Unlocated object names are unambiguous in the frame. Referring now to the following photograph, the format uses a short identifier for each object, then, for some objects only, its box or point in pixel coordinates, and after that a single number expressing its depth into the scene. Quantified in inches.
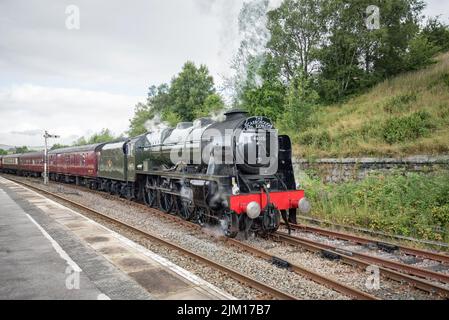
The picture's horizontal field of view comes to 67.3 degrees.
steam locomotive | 324.5
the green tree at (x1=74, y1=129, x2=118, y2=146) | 2609.3
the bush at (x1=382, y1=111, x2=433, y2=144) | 481.1
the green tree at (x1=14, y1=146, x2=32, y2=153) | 4768.2
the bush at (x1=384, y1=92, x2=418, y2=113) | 628.8
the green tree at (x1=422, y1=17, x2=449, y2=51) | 1081.4
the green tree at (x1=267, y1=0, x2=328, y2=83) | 963.3
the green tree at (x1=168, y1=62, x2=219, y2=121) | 1648.6
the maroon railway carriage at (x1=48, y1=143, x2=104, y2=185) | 812.4
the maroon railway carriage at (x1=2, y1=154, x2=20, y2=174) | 1710.8
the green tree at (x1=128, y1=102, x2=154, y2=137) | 2141.7
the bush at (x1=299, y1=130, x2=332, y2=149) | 602.5
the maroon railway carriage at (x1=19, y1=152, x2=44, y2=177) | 1299.2
